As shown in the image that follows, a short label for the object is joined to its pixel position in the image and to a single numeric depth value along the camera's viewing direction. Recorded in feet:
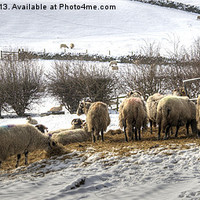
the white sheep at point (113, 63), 129.95
